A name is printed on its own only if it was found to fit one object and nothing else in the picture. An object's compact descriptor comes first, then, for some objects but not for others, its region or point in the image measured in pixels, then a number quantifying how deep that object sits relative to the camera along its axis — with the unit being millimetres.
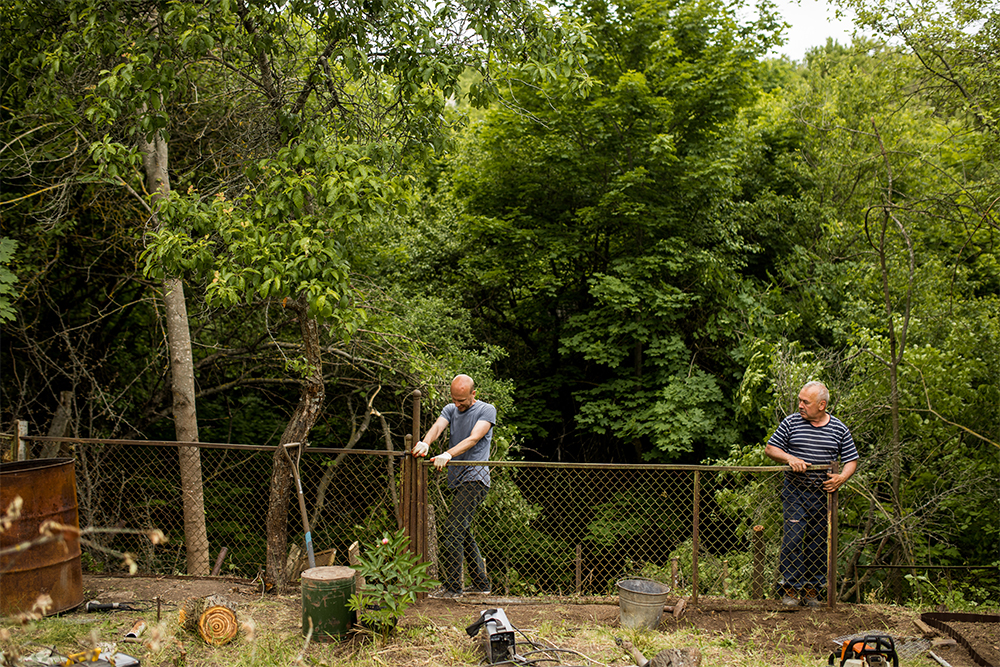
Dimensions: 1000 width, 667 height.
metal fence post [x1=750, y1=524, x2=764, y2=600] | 5246
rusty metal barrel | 4484
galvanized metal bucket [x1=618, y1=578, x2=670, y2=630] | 4680
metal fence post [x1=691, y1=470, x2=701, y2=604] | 5031
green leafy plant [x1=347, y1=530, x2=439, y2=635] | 4352
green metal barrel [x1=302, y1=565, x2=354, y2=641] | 4414
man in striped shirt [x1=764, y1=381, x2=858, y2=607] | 5133
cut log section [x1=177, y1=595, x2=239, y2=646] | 4352
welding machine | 4121
